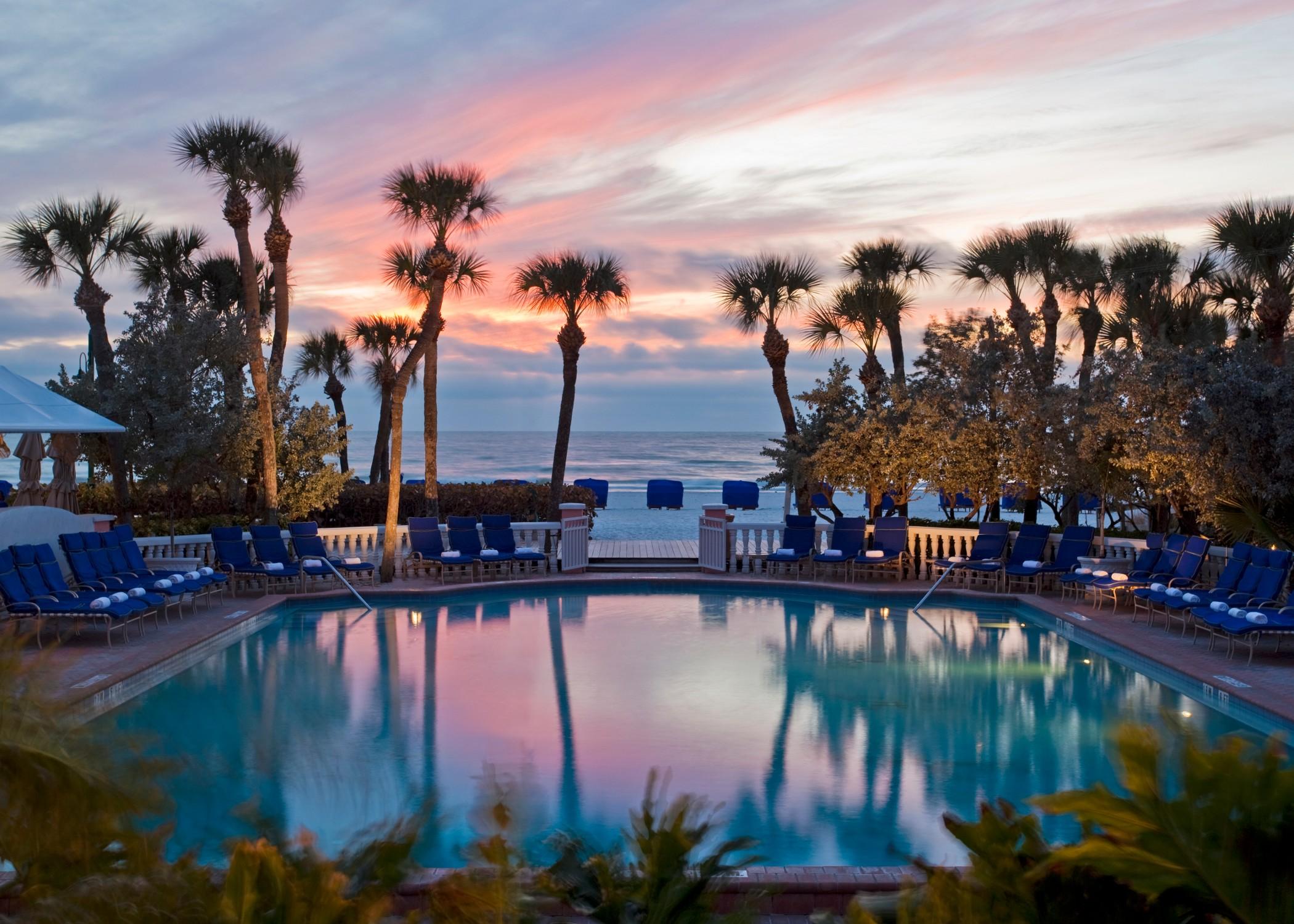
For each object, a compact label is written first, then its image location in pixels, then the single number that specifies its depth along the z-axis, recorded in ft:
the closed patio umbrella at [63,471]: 51.57
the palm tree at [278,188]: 55.52
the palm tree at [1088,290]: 64.44
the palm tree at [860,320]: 70.49
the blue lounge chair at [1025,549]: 49.98
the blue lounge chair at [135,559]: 44.06
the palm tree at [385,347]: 90.48
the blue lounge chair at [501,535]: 55.52
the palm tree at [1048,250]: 62.80
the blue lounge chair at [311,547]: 50.80
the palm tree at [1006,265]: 62.34
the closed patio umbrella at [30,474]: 50.83
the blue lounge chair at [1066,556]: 48.83
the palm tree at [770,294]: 68.69
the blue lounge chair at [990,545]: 51.26
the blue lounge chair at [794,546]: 54.60
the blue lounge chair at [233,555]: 48.49
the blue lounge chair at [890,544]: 53.93
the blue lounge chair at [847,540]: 53.42
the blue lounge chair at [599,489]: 115.44
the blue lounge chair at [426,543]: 54.13
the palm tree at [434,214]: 52.13
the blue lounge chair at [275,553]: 49.42
